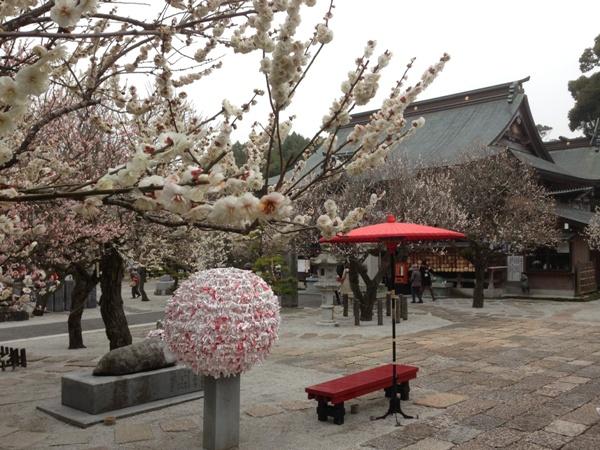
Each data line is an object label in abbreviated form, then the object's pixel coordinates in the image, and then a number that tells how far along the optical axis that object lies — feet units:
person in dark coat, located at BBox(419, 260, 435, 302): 76.74
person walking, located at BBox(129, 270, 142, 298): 80.71
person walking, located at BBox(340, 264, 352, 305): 57.52
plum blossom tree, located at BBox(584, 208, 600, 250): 71.36
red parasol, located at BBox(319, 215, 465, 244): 24.57
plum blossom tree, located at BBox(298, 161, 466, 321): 53.16
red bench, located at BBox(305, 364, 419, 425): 20.97
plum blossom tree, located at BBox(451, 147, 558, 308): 63.67
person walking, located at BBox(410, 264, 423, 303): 71.92
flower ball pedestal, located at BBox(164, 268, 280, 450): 17.04
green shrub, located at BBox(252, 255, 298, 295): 70.03
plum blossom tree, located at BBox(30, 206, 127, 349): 27.73
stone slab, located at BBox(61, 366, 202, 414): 21.98
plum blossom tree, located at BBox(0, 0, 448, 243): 8.52
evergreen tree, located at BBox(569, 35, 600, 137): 125.49
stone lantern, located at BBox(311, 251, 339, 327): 52.21
